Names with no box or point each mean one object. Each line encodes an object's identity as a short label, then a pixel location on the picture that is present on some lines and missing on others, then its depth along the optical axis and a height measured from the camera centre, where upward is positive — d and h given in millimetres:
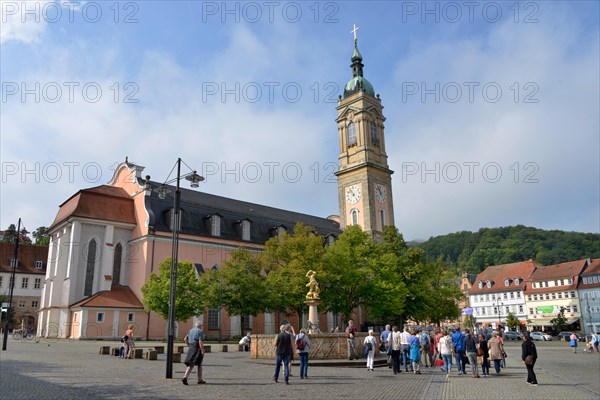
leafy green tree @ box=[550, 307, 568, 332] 75625 -355
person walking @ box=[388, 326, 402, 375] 19500 -1058
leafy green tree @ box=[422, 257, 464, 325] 49688 +2962
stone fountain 23234 -984
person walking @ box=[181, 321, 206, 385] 14125 -682
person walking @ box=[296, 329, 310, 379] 16312 -871
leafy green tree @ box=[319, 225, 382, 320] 42875 +4112
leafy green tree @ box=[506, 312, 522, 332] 82312 -341
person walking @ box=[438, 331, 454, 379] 19125 -1063
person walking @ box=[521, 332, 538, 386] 16141 -1128
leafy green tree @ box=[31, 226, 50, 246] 94244 +18698
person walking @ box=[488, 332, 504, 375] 19266 -1100
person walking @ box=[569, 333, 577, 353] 41553 -1727
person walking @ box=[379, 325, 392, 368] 22283 -644
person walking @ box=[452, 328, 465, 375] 19766 -1093
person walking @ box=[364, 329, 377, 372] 19844 -1065
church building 43000 +7418
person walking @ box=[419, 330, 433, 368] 23953 -1215
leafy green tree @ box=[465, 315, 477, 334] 76769 -76
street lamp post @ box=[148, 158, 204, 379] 15352 +2517
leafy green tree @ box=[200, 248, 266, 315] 38781 +2710
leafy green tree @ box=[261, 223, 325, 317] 40188 +4732
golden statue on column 26703 +1783
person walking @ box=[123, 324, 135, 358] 23219 -843
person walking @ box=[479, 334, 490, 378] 19328 -1439
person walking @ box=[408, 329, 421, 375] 19516 -1140
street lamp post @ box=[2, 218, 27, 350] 25894 -137
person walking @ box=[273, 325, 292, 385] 14988 -760
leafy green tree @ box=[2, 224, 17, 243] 99450 +18662
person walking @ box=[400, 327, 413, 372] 20141 -852
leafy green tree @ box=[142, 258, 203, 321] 36844 +2455
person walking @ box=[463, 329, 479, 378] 18397 -1112
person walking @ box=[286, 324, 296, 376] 15048 -729
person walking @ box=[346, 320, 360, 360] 22750 -814
